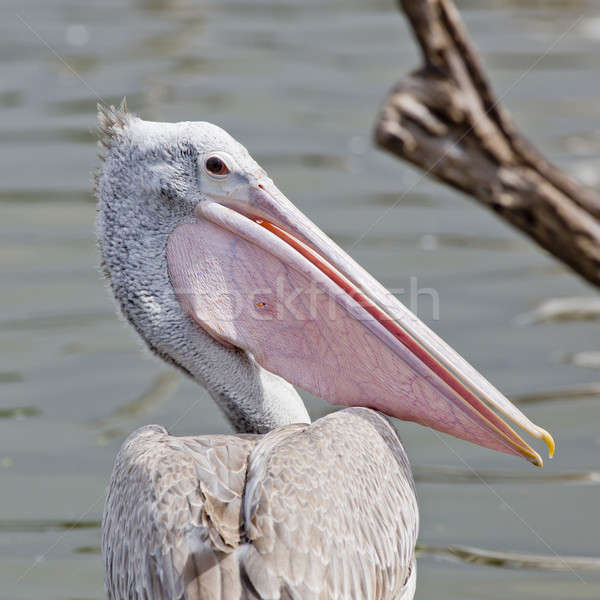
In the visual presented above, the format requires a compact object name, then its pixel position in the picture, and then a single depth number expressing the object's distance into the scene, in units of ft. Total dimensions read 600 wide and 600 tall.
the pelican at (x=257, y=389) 21.99
